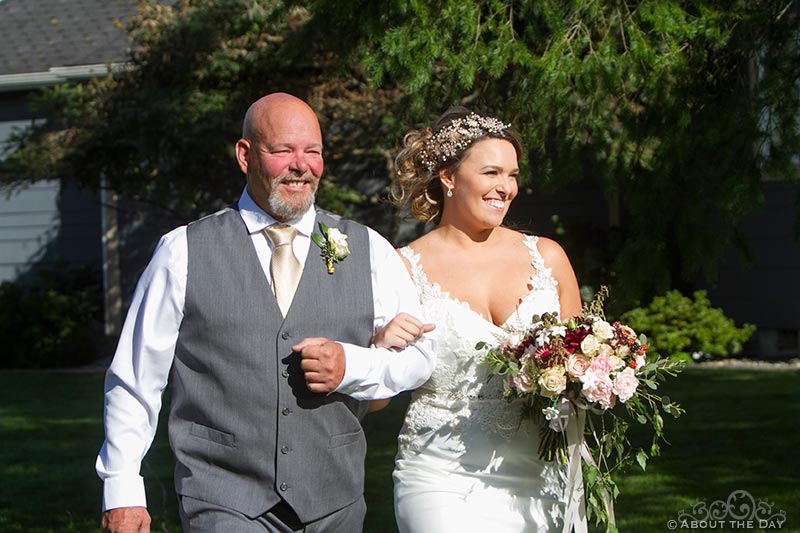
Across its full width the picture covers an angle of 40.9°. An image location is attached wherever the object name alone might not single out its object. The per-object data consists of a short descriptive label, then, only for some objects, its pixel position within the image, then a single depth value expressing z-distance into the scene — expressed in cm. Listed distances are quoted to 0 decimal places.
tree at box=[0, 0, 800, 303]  662
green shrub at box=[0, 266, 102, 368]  1434
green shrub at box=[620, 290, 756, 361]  1180
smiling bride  423
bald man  335
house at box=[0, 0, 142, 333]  1605
